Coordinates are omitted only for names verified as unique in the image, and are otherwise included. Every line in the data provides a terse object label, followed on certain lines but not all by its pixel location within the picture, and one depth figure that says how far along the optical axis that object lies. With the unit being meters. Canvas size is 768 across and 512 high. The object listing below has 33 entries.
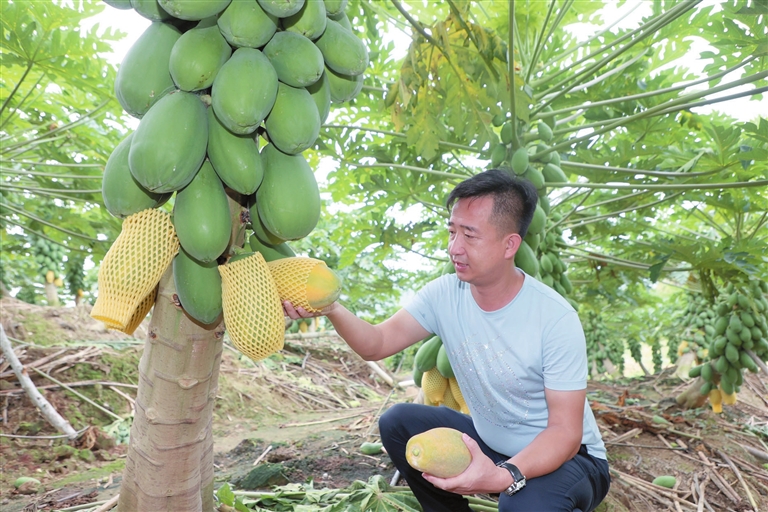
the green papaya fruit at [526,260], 2.76
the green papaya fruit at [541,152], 3.01
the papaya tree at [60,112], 2.65
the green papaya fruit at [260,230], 1.37
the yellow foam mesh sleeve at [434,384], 2.79
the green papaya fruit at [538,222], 2.78
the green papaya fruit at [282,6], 1.11
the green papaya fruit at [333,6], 1.36
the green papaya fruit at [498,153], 2.86
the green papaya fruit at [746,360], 4.15
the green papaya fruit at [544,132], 3.06
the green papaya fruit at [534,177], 2.80
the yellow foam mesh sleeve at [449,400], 2.83
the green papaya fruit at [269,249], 1.42
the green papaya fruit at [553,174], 3.05
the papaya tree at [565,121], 2.26
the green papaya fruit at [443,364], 2.64
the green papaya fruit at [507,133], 2.83
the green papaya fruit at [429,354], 2.78
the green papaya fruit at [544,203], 2.97
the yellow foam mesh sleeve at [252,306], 1.22
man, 1.85
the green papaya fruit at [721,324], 4.27
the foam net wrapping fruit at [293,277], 1.36
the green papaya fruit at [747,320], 4.15
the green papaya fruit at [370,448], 3.05
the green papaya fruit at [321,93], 1.33
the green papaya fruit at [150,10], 1.18
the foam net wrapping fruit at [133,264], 1.20
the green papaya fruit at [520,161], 2.76
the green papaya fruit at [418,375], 2.92
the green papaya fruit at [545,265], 3.35
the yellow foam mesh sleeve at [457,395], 2.76
